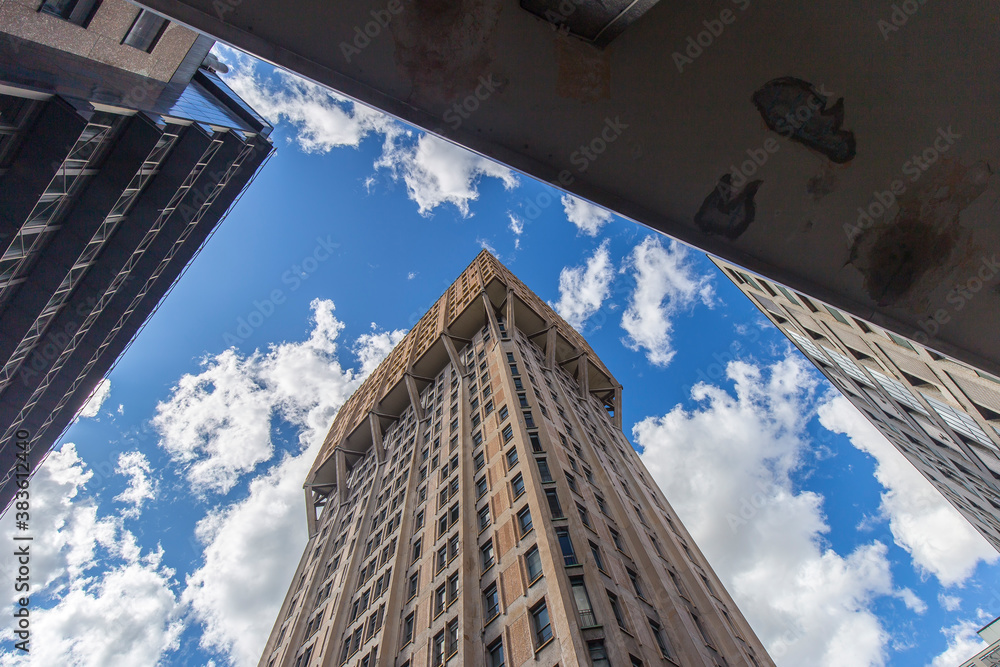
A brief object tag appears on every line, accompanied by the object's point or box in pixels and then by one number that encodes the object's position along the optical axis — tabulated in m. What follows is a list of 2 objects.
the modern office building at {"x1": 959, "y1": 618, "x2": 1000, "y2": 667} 50.66
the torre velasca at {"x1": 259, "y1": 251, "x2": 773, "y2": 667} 18.06
